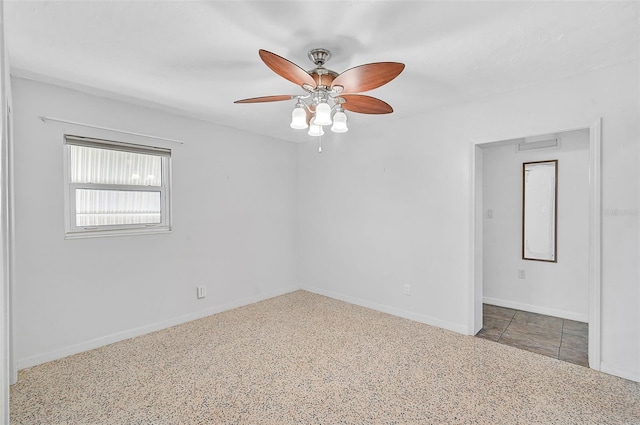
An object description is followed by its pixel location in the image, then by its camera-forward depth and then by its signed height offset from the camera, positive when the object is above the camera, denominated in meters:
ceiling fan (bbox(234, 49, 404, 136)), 1.76 +0.77
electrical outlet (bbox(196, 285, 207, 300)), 3.68 -0.95
